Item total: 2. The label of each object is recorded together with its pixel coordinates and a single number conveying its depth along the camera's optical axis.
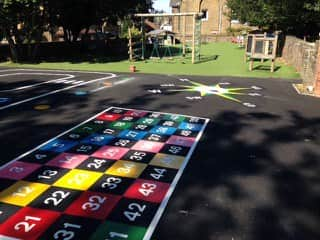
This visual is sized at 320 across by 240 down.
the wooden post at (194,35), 21.38
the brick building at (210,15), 53.09
